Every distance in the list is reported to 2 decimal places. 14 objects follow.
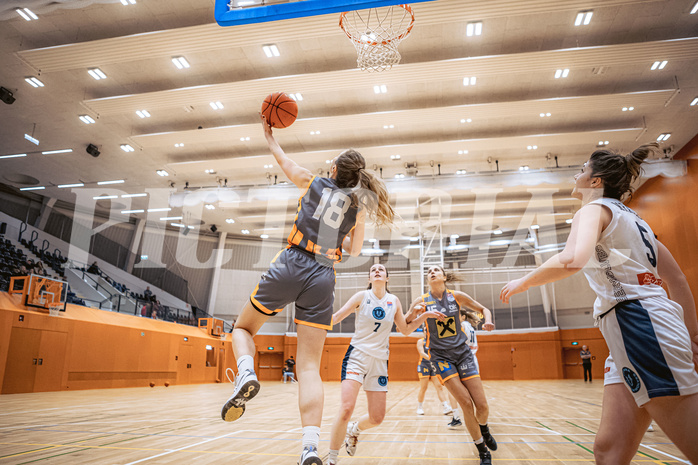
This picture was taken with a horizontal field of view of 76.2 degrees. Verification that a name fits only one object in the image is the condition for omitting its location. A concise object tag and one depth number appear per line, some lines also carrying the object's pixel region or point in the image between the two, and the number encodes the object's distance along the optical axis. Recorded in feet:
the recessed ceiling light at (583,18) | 27.91
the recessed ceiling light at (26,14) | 27.04
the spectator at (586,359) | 61.16
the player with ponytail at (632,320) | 5.18
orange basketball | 10.28
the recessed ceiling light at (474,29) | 28.96
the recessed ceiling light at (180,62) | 32.65
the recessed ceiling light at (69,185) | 56.94
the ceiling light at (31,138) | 44.16
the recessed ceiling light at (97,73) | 34.01
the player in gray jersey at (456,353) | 12.85
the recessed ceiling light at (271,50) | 31.32
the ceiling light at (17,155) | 48.88
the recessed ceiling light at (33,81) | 34.94
